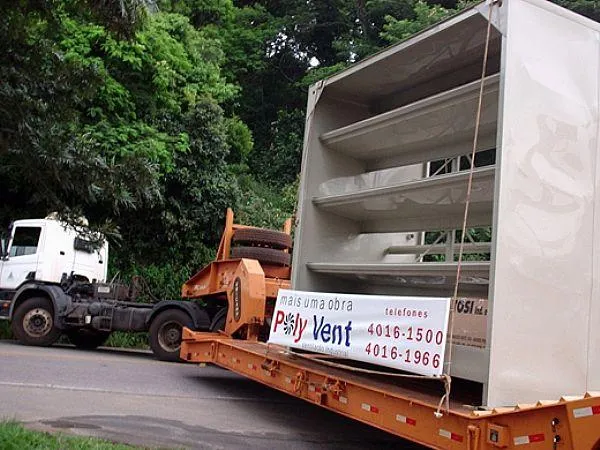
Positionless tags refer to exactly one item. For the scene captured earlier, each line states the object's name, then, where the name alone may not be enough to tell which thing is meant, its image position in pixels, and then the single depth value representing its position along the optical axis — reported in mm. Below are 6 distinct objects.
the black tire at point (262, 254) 10859
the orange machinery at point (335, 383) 3977
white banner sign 4824
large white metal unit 4648
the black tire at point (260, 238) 11055
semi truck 12289
